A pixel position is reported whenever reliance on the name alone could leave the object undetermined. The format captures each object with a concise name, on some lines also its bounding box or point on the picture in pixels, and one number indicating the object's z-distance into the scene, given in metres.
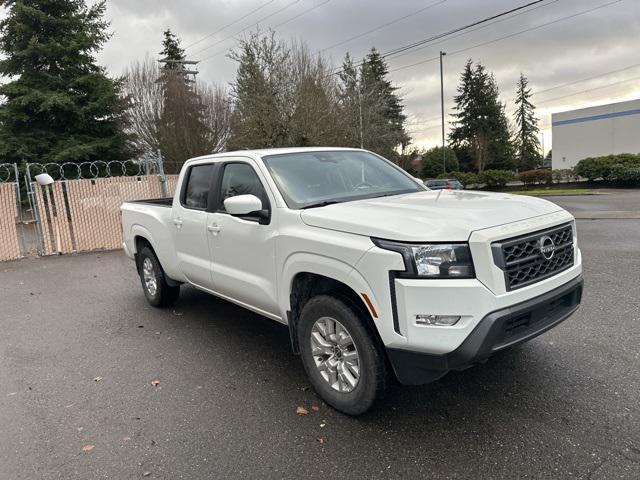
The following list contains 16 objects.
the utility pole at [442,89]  39.25
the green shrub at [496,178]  36.31
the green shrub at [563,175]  33.62
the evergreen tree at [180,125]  24.77
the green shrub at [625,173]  27.97
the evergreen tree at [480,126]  53.22
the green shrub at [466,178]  37.74
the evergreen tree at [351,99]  21.00
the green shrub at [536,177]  33.78
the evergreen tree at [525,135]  61.53
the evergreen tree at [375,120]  22.62
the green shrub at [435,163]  45.39
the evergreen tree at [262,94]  18.52
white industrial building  41.25
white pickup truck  2.75
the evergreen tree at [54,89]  19.34
